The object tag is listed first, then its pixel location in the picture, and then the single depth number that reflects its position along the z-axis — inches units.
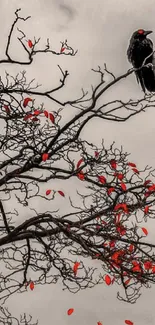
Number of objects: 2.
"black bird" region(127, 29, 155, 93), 531.8
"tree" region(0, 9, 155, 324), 450.3
